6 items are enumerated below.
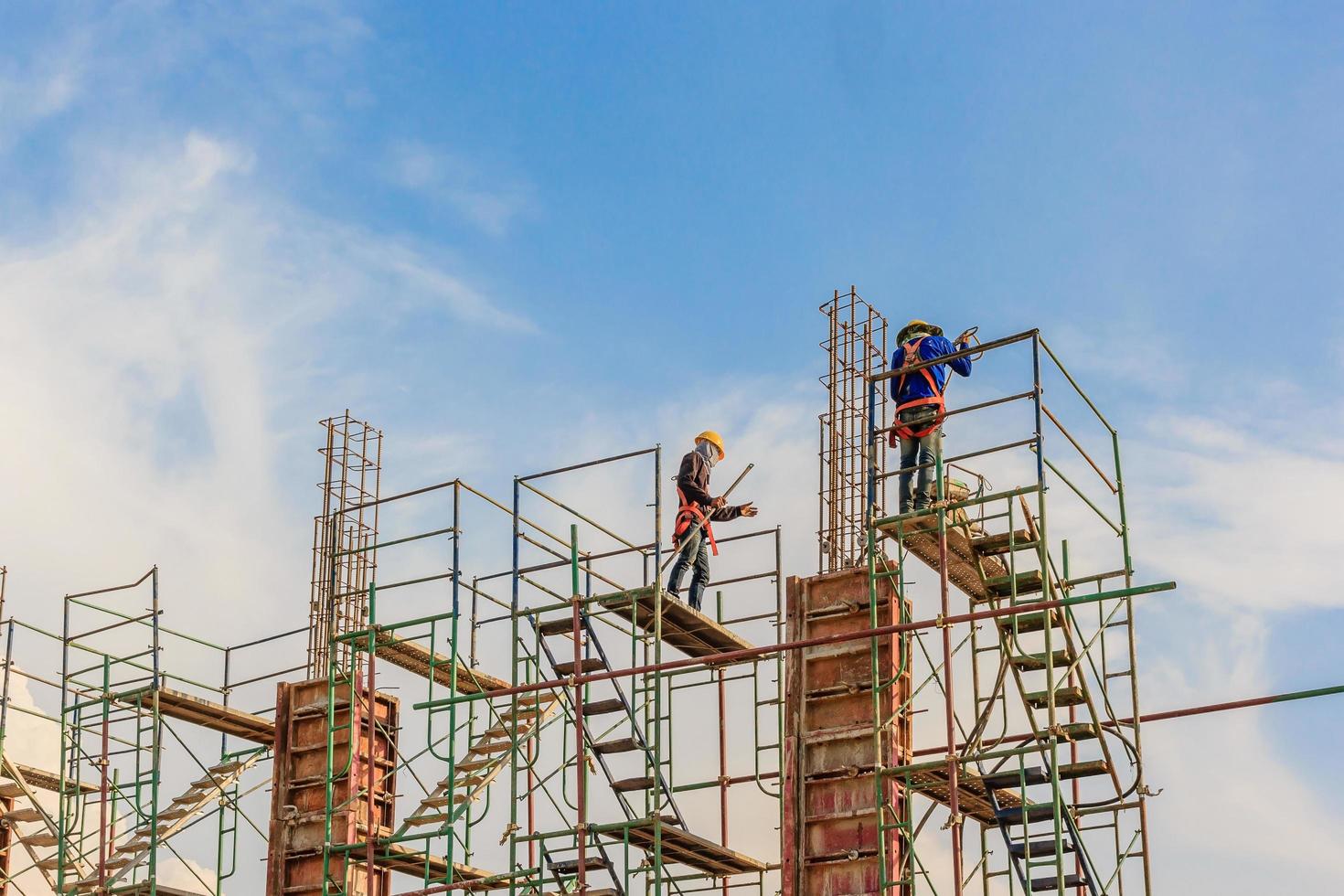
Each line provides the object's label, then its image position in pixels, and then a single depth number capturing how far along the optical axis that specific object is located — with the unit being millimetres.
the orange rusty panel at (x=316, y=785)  30703
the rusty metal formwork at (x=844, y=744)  25375
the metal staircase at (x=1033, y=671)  23359
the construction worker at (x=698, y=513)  28562
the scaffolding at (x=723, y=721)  24391
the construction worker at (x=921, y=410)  25938
